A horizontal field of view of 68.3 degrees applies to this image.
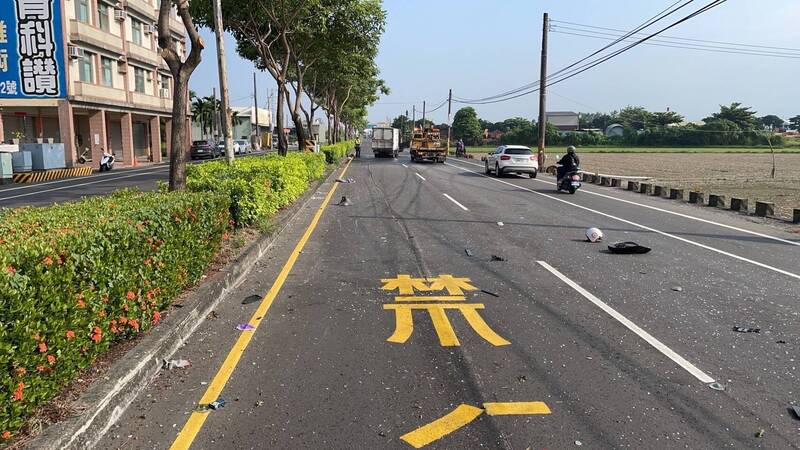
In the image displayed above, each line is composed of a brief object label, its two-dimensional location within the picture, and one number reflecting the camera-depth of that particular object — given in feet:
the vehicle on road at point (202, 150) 141.69
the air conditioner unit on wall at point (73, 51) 102.53
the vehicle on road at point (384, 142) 158.10
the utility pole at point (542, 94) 100.83
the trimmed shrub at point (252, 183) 30.66
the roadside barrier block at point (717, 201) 55.11
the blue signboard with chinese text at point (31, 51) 82.28
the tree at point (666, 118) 327.06
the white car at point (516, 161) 86.71
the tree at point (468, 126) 332.80
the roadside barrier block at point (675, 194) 61.94
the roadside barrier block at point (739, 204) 51.33
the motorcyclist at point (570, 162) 63.41
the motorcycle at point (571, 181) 62.85
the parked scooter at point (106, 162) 106.32
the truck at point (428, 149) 133.80
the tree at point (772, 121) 453.58
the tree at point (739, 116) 294.25
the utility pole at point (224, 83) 43.75
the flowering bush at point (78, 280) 10.03
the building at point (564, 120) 450.30
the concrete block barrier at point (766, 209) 47.96
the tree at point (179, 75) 32.27
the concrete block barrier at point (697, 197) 58.03
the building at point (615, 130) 375.25
